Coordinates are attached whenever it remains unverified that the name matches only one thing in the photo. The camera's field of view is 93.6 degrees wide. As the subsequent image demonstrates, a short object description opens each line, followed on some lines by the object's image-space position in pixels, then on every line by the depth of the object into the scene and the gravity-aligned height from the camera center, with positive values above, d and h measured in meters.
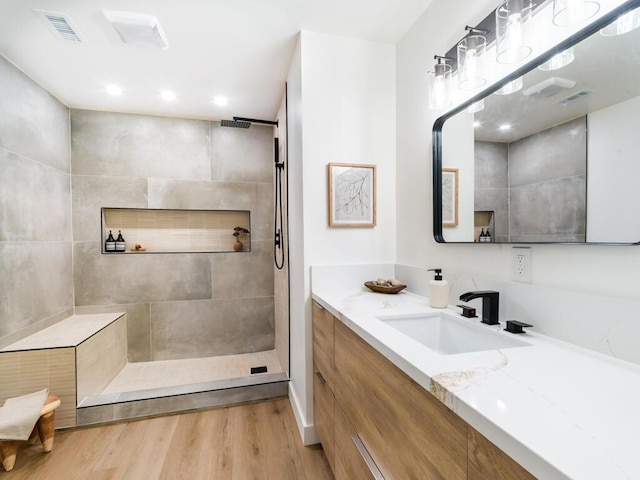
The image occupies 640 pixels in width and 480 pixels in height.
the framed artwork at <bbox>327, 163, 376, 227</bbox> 1.84 +0.24
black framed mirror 0.82 +0.27
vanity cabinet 0.58 -0.52
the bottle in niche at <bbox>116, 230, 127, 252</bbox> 3.01 -0.10
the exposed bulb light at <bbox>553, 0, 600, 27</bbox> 0.89 +0.67
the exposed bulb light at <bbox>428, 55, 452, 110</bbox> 1.46 +0.74
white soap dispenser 1.38 -0.28
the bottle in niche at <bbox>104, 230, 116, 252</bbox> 2.98 -0.10
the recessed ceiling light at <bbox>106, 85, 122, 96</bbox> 2.48 +1.21
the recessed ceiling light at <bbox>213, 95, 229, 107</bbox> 2.70 +1.23
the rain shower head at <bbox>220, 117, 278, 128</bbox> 2.77 +1.05
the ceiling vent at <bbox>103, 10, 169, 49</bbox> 1.67 +1.20
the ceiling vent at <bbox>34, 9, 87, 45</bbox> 1.66 +1.21
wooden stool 1.70 -1.18
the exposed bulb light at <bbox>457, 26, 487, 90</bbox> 1.25 +0.76
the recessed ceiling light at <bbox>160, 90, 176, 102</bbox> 2.58 +1.22
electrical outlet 1.10 -0.12
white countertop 0.43 -0.33
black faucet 1.11 -0.26
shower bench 2.00 -0.92
